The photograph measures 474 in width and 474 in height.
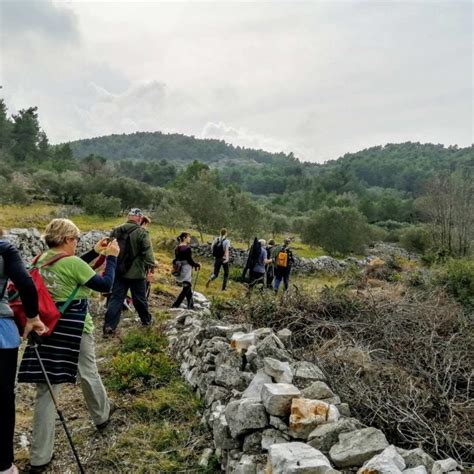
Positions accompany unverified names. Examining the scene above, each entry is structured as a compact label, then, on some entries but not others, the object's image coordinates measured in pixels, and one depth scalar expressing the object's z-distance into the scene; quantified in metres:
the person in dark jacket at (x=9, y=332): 2.96
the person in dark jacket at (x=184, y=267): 8.89
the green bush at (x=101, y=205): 34.84
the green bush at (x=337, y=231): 41.03
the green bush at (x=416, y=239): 36.31
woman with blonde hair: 3.48
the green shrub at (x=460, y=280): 11.35
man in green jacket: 6.63
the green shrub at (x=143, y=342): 5.96
